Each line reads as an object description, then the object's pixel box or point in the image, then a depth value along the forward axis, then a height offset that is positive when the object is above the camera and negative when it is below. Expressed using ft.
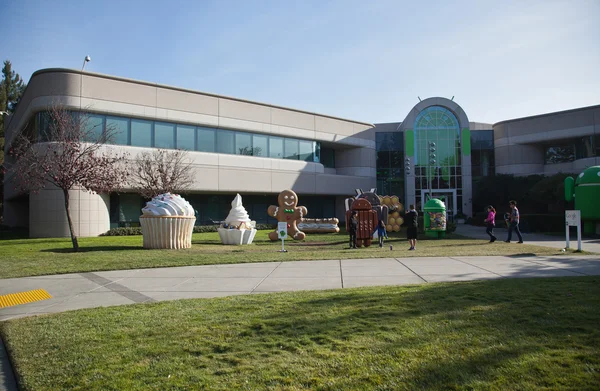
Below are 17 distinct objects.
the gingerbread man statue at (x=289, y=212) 78.64 -0.61
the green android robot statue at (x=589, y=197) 75.15 +1.31
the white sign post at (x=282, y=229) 57.21 -2.77
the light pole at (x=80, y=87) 88.07 +25.70
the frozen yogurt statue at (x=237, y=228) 66.59 -2.96
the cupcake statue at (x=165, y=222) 56.65 -1.55
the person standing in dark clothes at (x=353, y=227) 60.58 -2.77
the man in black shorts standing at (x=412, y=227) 56.08 -2.68
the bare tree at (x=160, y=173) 84.84 +7.82
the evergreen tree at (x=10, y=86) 167.35 +50.87
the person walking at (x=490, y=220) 66.95 -2.33
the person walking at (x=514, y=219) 62.13 -2.00
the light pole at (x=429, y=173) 140.87 +11.18
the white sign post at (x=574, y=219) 48.60 -1.66
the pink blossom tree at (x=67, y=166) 58.13 +6.42
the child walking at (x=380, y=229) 62.03 -3.28
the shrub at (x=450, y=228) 92.69 -4.75
